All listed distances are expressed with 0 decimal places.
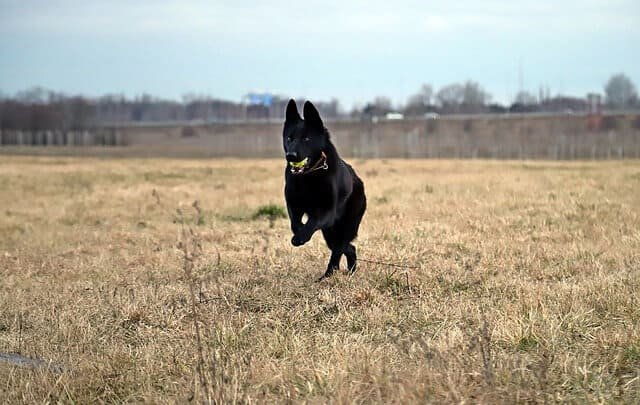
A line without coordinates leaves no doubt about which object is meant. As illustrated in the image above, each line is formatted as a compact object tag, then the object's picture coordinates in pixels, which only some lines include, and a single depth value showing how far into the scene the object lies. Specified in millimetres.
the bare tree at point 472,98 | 121525
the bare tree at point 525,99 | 113688
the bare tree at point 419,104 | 126625
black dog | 7730
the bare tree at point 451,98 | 127000
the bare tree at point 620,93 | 110938
